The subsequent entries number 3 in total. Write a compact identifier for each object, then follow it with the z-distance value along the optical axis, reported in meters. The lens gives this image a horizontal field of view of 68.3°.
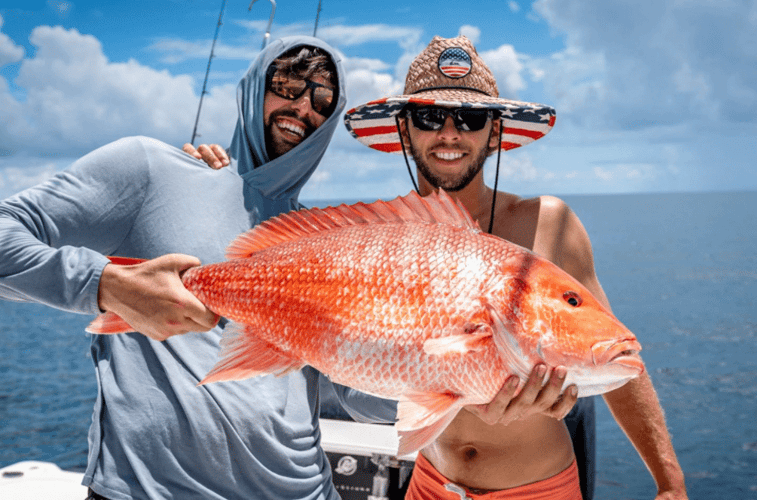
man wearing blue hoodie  2.05
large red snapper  1.59
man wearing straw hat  2.31
